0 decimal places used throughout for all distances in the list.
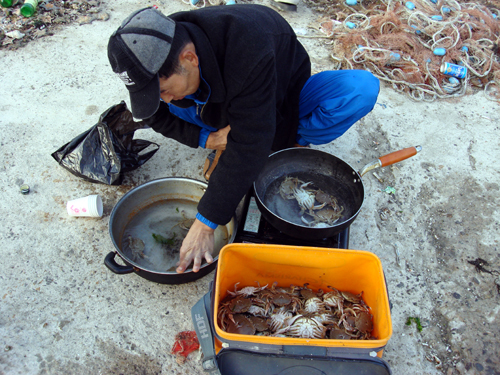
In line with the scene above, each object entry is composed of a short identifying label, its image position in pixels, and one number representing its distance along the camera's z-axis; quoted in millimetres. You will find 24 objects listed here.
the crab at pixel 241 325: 1388
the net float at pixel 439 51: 3287
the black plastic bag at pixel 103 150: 2156
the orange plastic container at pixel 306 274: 1177
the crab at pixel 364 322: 1391
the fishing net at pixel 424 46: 3236
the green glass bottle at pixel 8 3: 3537
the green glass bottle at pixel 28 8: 3488
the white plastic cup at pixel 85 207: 2102
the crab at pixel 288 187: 2092
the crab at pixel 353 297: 1517
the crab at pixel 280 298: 1528
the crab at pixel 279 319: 1461
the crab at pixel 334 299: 1517
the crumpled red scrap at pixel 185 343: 1695
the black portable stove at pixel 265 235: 1854
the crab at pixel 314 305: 1517
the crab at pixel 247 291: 1556
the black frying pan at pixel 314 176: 1978
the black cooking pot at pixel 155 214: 1969
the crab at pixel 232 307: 1430
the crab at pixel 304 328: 1402
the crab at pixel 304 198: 2023
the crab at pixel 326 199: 2039
